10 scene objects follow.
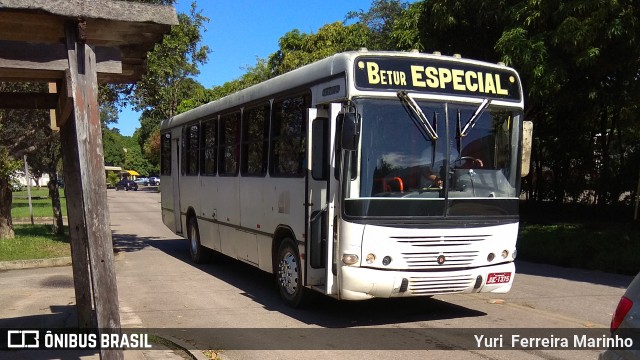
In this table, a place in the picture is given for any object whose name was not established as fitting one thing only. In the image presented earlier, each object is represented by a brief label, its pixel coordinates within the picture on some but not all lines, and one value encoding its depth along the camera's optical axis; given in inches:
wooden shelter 168.2
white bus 279.3
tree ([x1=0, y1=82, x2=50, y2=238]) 579.8
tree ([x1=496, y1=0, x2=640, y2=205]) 476.3
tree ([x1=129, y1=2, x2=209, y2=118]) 585.6
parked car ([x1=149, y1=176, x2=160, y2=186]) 3373.5
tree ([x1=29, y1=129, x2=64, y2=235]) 685.3
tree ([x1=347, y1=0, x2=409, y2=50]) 1077.1
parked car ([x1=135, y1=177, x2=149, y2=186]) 3574.6
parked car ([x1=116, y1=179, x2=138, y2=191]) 2888.8
